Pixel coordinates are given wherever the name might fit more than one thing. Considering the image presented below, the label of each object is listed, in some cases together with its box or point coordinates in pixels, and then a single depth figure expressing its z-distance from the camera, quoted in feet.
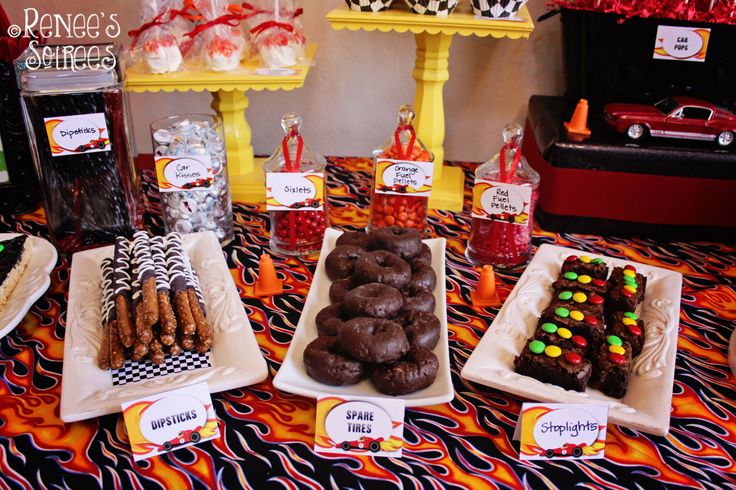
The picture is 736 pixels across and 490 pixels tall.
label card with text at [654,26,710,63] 4.65
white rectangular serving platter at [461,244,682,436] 3.15
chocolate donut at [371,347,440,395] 3.14
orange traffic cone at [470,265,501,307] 4.21
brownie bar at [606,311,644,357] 3.56
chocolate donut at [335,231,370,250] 4.41
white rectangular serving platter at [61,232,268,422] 3.19
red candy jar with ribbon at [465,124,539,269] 4.31
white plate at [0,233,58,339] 3.73
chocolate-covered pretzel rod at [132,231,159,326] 3.53
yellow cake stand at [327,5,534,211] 4.54
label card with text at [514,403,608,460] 3.03
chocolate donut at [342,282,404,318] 3.51
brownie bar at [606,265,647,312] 3.85
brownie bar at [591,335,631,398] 3.27
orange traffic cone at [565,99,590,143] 4.77
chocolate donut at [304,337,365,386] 3.20
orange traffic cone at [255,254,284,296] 4.28
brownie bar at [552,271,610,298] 3.94
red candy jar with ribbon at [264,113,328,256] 4.43
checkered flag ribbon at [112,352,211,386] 3.43
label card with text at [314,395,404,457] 3.01
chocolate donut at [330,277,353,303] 3.89
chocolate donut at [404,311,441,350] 3.39
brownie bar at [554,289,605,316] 3.71
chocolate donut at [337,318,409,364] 3.17
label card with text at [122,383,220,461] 2.97
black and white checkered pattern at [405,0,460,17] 4.54
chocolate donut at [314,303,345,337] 3.52
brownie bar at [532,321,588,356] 3.40
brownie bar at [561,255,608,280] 4.14
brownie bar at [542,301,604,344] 3.49
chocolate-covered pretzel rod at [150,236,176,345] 3.51
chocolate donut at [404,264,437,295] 3.93
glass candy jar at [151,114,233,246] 4.36
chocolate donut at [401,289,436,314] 3.68
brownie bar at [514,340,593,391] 3.23
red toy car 4.64
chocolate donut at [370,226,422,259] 4.23
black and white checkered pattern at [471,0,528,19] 4.54
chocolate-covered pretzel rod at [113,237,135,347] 3.49
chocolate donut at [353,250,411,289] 3.85
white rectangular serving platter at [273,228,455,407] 3.16
